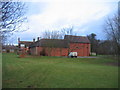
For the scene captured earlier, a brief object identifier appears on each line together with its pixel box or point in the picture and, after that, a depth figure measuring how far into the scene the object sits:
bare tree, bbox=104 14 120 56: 15.21
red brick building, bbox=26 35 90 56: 28.59
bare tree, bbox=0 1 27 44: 5.46
